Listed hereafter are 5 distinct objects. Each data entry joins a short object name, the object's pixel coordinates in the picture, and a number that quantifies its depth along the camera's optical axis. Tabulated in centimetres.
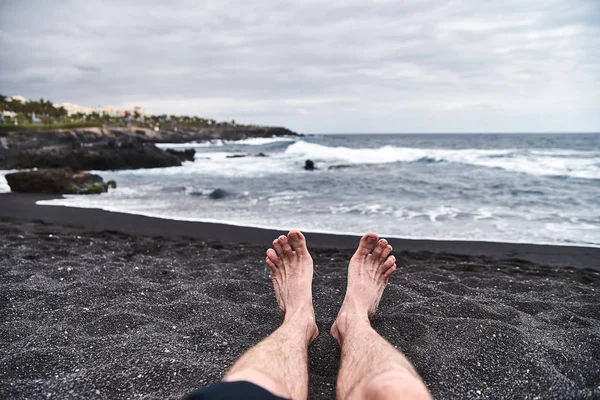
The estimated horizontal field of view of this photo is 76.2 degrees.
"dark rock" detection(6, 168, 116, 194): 874
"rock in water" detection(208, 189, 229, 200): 904
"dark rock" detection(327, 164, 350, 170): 1788
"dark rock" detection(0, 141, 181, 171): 1433
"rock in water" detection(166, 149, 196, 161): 2039
